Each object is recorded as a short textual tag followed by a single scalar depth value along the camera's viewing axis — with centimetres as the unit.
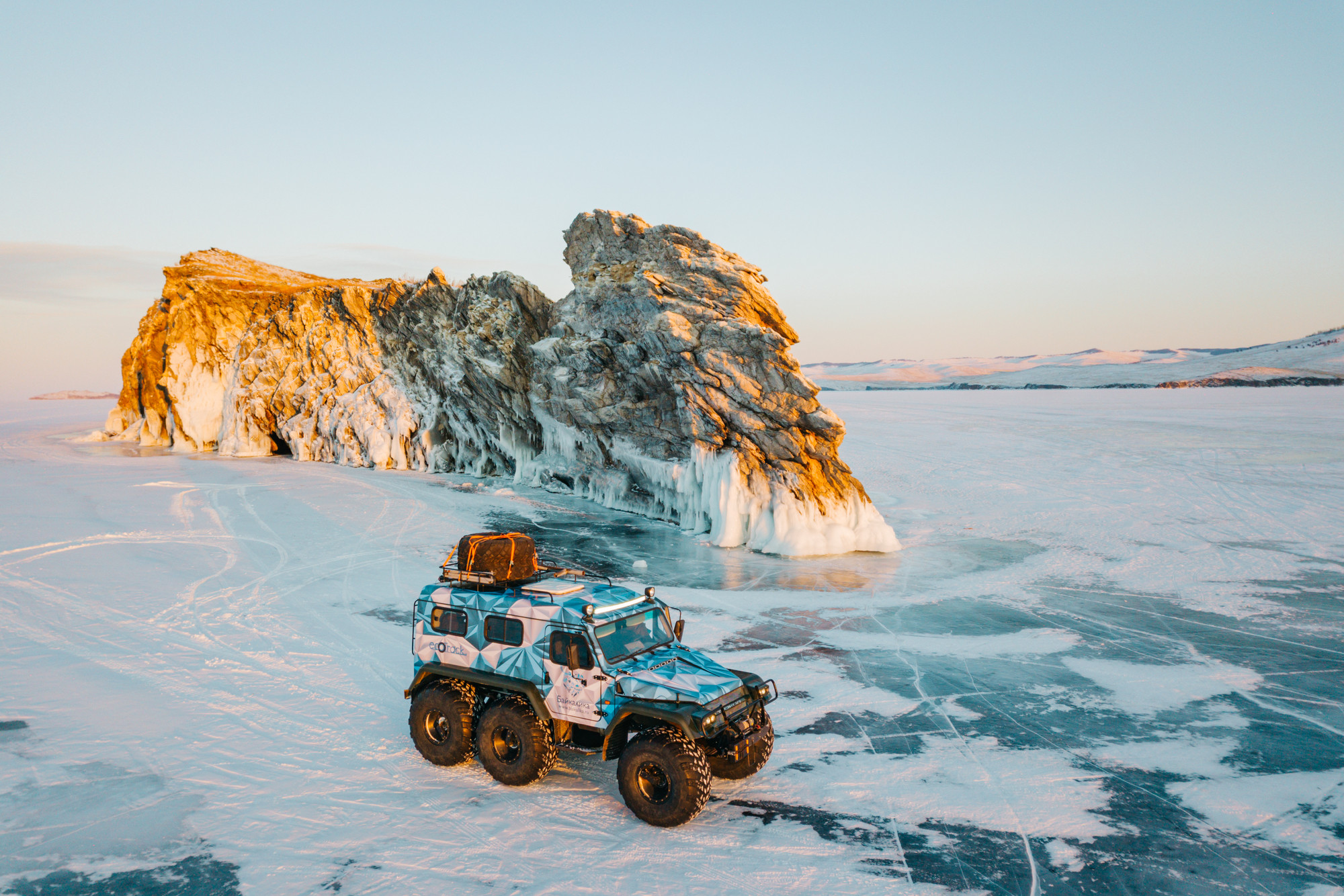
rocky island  2762
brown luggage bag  1020
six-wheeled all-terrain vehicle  846
